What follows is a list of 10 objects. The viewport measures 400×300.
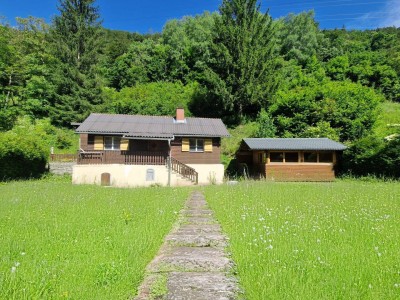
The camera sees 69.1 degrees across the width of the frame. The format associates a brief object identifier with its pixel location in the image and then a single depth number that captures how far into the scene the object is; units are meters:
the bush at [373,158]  22.44
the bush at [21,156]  22.59
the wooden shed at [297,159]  24.30
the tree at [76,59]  34.06
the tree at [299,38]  47.53
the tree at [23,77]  35.35
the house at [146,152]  22.08
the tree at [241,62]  33.22
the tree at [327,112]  30.77
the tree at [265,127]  31.19
